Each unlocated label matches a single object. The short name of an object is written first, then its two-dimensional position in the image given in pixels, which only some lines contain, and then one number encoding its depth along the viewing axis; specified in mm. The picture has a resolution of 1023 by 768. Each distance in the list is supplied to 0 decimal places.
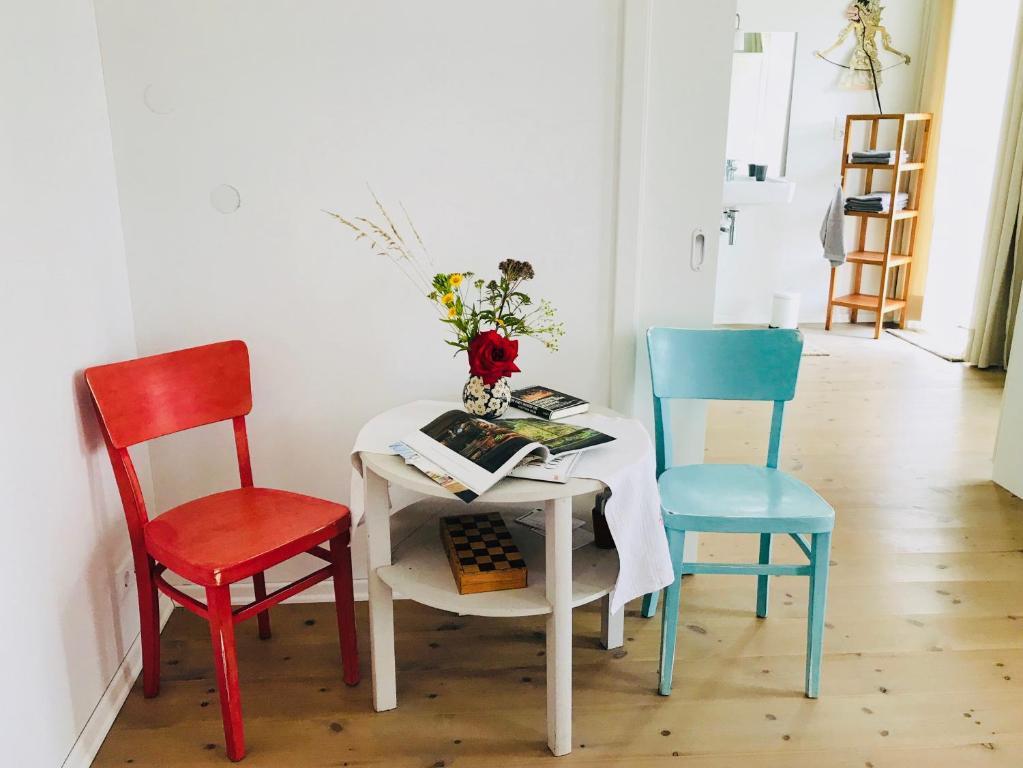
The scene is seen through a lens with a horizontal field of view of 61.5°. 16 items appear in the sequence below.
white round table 1793
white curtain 4473
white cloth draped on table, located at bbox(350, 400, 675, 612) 1841
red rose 1972
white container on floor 5629
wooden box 1904
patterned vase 2057
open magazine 1776
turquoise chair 2023
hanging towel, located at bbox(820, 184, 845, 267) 5477
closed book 2133
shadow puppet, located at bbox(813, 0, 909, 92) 5441
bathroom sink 4770
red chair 1846
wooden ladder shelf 5465
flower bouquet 1980
